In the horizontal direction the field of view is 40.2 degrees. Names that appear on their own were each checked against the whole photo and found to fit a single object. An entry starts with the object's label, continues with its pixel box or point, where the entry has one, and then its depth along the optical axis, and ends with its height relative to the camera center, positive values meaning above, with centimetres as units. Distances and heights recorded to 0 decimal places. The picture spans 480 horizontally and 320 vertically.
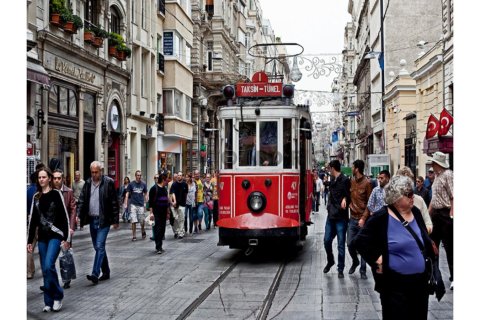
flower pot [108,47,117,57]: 2614 +447
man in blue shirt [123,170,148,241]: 1661 -93
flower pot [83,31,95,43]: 2328 +452
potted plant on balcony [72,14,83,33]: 2122 +458
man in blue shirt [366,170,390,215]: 990 -59
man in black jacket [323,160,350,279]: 1074 -88
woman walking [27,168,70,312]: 796 -79
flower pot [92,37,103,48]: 2385 +446
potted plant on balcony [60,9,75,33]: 2049 +452
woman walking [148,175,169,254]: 1395 -101
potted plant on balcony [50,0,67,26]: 2011 +465
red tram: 1215 -8
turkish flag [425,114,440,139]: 1949 +105
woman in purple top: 514 -74
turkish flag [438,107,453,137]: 1856 +108
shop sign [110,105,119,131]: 2692 +188
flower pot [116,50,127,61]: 2673 +443
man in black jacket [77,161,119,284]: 988 -69
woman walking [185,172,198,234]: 1870 -111
